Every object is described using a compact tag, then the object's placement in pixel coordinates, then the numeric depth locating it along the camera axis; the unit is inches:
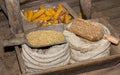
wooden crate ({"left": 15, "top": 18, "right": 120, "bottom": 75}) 98.4
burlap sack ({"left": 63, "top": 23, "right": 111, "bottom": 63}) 106.1
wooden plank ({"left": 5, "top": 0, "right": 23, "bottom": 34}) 122.6
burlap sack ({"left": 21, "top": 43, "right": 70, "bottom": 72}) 101.4
